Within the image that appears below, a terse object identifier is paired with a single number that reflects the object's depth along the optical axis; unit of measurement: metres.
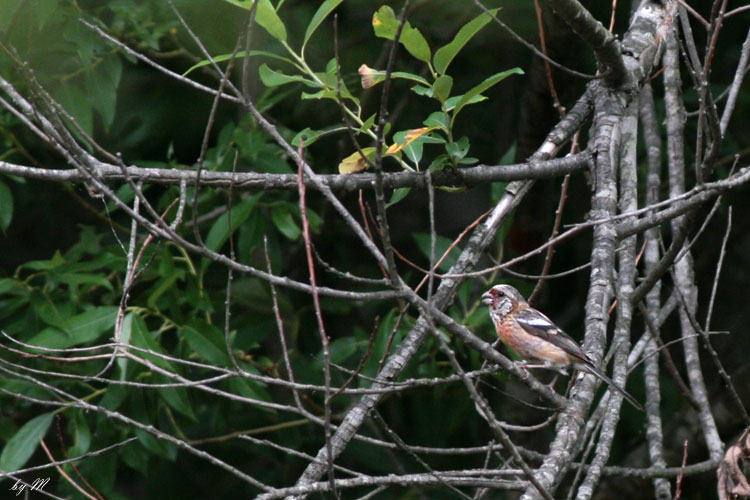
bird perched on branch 7.32
